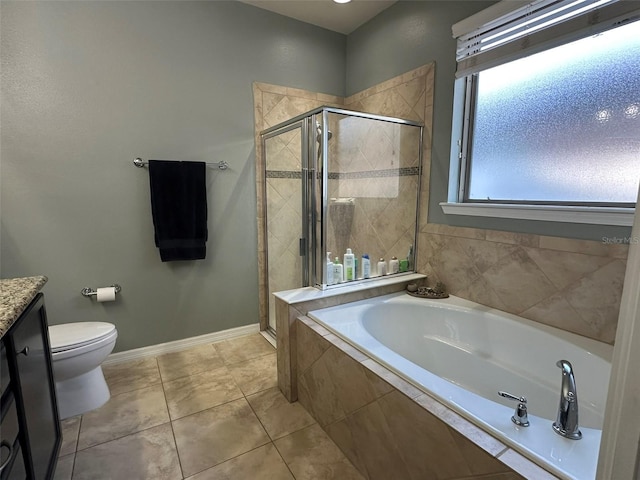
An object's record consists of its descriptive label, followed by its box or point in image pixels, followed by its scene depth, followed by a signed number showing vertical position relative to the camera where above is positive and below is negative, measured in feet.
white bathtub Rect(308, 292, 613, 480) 3.15 -2.51
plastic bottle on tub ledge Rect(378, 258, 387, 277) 7.63 -1.78
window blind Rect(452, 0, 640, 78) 4.71 +2.73
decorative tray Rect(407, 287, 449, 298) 7.04 -2.20
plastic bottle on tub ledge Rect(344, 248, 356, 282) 7.08 -1.65
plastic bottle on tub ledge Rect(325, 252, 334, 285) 6.82 -1.66
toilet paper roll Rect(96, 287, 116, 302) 7.03 -2.24
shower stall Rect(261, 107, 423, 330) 6.70 +0.04
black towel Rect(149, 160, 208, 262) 7.30 -0.38
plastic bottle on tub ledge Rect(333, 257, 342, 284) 6.93 -1.71
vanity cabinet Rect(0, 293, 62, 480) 2.98 -2.24
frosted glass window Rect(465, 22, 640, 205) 4.81 +1.16
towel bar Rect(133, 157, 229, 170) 7.13 +0.63
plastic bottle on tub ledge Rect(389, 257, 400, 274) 7.77 -1.76
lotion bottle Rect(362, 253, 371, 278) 7.35 -1.70
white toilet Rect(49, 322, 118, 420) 5.51 -3.01
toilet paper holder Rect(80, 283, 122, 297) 7.01 -2.19
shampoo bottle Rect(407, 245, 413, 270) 7.92 -1.62
